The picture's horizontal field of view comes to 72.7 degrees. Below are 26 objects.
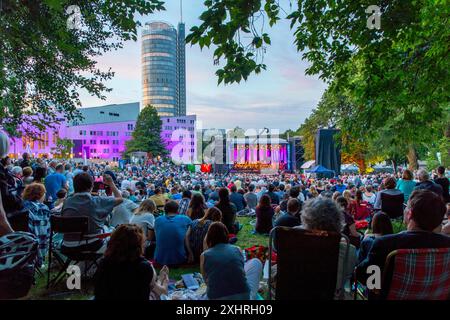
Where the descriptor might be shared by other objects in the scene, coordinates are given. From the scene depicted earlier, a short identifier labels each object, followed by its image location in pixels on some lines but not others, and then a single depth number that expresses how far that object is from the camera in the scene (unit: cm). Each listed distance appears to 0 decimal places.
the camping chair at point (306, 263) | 245
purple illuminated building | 6744
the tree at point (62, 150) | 3993
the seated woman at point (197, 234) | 506
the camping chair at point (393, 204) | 691
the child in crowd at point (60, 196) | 625
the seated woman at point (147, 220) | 521
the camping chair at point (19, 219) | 313
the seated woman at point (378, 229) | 324
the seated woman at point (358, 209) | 759
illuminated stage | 4094
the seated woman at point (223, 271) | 263
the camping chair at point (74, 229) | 381
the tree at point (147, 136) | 6109
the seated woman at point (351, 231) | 472
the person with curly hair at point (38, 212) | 445
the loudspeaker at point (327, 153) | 2248
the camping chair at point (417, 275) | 216
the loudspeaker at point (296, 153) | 4128
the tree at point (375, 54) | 347
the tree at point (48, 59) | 464
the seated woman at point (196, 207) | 630
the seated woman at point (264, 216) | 752
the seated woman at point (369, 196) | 962
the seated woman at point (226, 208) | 644
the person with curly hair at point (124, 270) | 222
